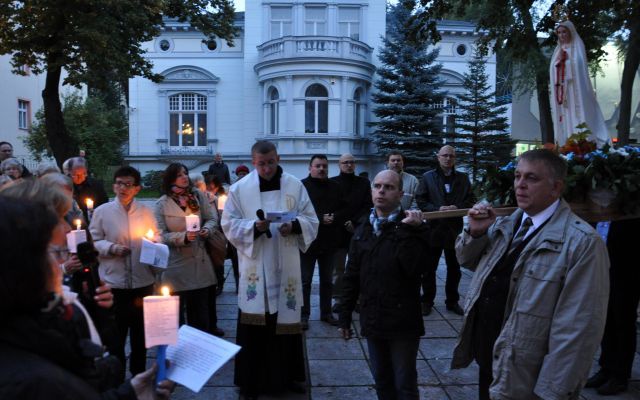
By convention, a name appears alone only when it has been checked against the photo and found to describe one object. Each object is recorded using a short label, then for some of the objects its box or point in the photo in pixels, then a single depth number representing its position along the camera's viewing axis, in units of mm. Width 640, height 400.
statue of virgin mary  5086
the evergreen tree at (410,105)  23484
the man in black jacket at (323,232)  6672
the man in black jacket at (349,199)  7004
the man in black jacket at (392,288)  3502
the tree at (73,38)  13492
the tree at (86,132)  24750
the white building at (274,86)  26469
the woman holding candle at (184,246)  5051
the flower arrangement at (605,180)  3361
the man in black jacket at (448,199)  6941
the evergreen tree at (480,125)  24875
